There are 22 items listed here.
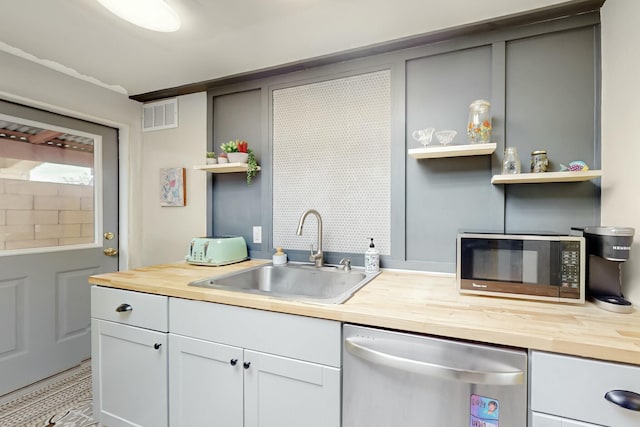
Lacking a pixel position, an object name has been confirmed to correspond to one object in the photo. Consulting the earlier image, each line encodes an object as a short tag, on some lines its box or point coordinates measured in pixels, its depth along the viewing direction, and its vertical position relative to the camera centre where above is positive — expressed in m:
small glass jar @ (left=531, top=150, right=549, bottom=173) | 1.41 +0.25
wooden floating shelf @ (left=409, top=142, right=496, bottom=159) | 1.44 +0.31
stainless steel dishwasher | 0.89 -0.57
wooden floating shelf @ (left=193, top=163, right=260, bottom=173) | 2.02 +0.30
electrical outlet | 2.15 -0.18
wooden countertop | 0.84 -0.36
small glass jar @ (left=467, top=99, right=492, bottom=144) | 1.49 +0.45
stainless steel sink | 1.66 -0.41
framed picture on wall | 2.42 +0.19
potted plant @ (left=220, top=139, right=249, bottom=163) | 2.04 +0.41
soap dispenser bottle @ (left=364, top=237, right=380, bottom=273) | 1.72 -0.29
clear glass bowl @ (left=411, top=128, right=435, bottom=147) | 1.58 +0.41
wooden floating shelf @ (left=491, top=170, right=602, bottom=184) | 1.27 +0.16
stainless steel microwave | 1.14 -0.23
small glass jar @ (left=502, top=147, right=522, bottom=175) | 1.44 +0.24
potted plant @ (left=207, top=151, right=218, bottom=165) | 2.12 +0.37
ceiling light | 1.30 +0.93
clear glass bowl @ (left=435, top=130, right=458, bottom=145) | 1.54 +0.40
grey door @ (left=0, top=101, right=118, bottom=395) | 1.95 -0.18
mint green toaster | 1.90 -0.27
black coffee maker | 1.04 -0.20
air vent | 2.48 +0.82
